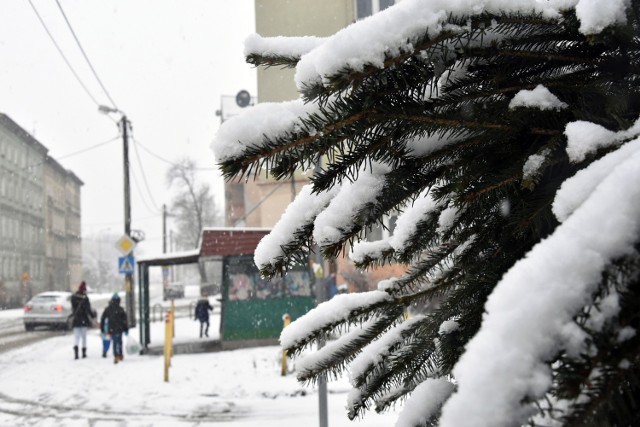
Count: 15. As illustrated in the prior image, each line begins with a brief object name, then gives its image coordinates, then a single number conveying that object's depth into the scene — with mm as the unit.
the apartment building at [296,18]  23734
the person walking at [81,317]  13188
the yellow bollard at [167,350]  10256
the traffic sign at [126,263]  15873
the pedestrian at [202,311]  17094
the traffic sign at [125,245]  15430
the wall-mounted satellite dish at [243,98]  23841
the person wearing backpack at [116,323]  12775
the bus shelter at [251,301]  14336
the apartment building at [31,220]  48812
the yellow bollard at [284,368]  10176
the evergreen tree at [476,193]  597
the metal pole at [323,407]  4804
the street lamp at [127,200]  20062
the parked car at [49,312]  20531
